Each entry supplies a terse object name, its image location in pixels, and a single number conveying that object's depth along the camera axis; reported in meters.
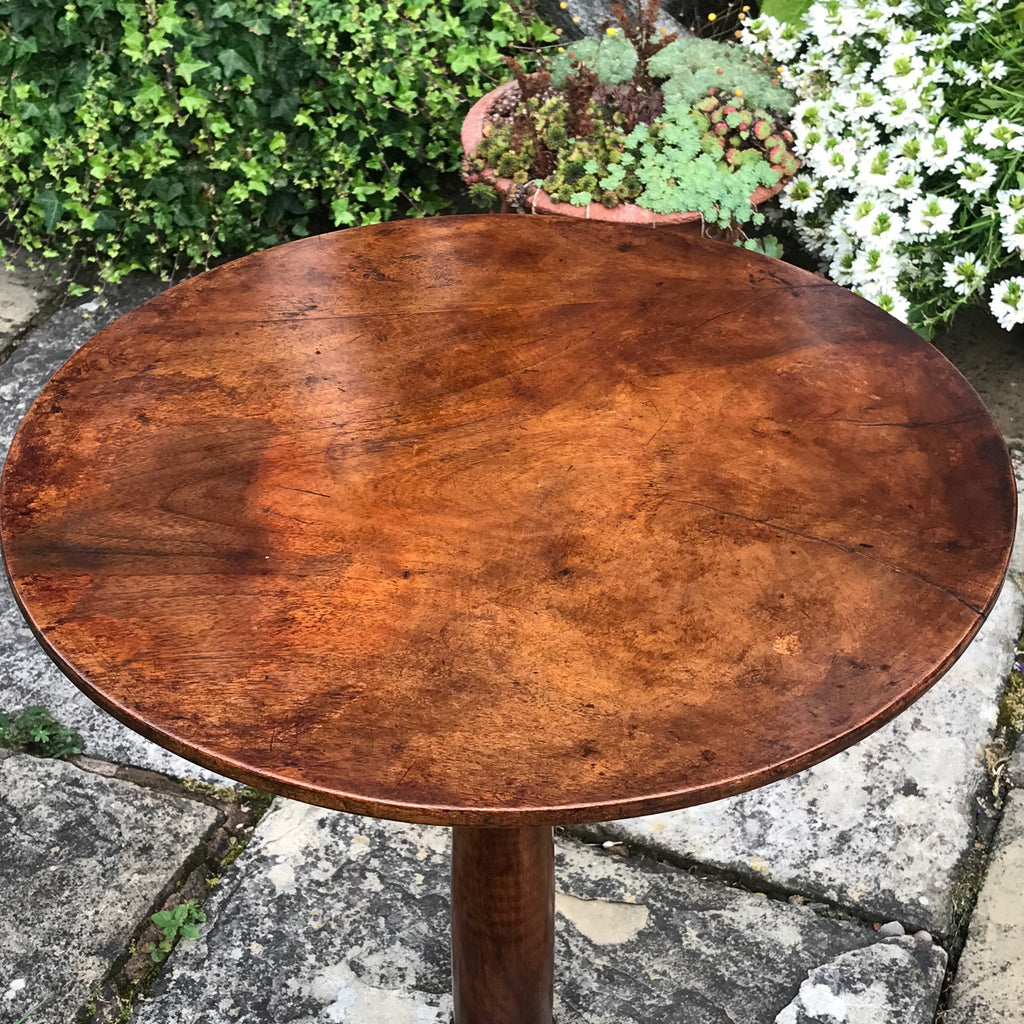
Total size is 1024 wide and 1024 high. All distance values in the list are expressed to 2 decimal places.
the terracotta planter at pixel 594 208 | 3.06
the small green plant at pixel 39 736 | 2.48
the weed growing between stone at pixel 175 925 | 2.10
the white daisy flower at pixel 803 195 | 3.21
